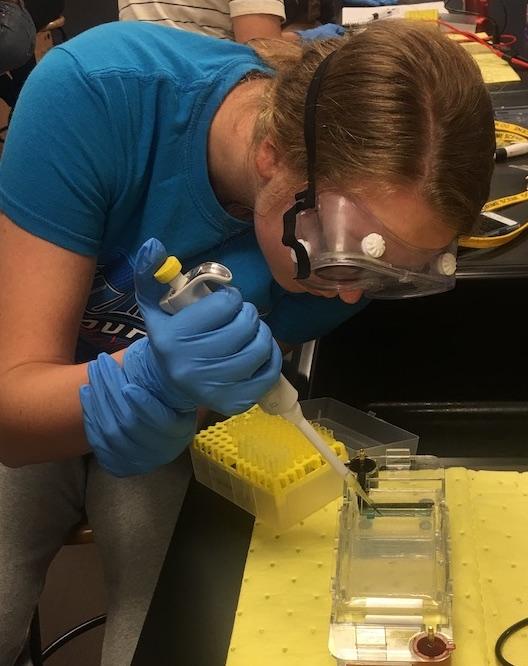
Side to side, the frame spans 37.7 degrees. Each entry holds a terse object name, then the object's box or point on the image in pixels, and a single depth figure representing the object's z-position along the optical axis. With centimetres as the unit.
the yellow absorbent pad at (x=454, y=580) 76
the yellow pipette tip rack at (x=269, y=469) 90
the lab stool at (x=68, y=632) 116
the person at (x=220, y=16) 182
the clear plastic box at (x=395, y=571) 71
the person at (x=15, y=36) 232
